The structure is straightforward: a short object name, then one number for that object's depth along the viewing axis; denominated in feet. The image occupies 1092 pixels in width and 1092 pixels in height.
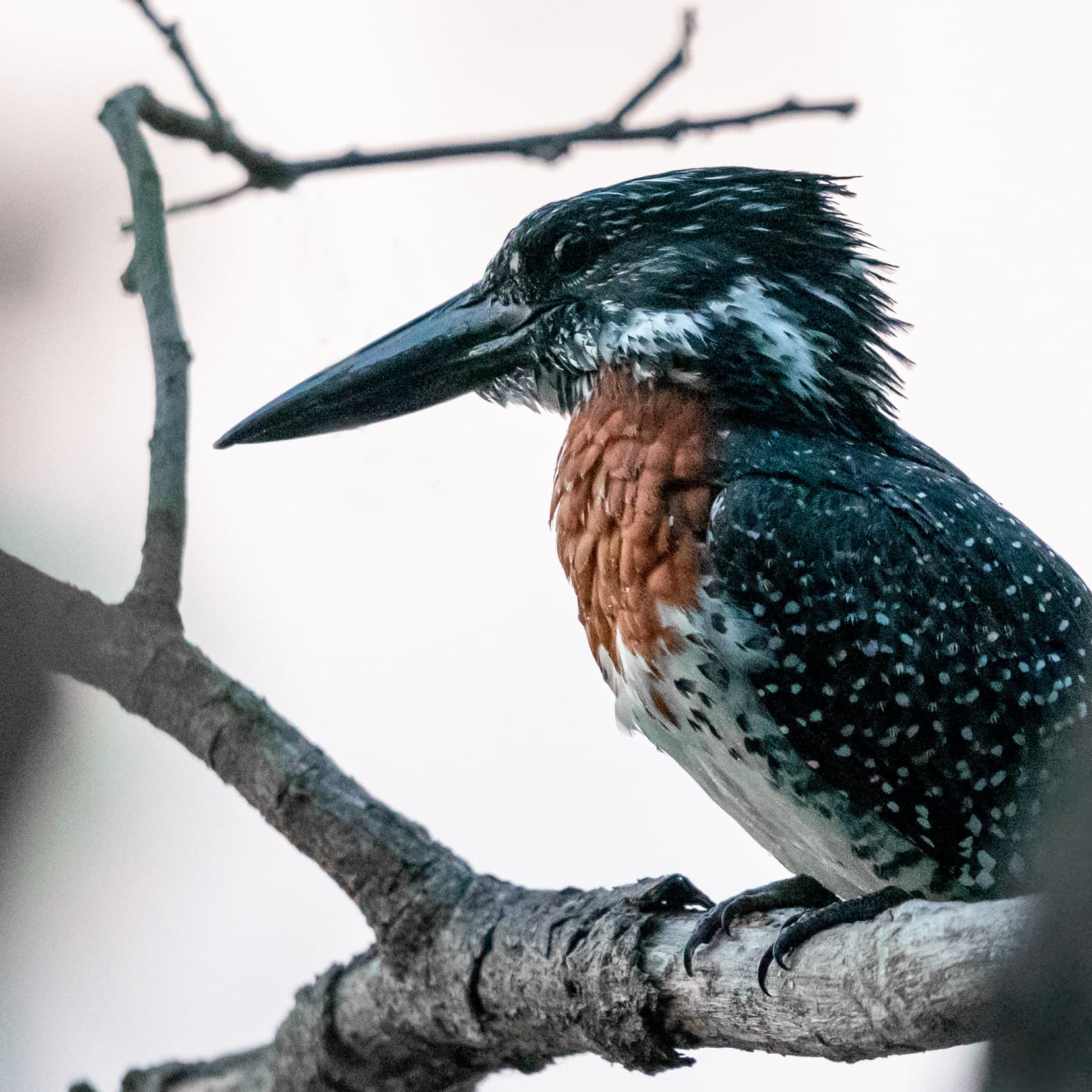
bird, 17.34
